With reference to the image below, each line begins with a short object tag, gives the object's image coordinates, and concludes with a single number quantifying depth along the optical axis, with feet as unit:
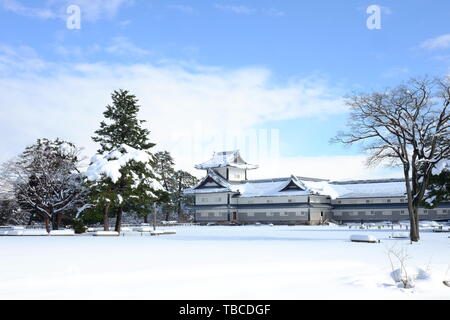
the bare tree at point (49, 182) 138.21
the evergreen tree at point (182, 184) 277.23
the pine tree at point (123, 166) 126.93
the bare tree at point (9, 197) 150.30
